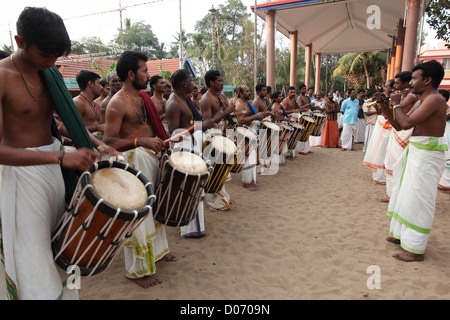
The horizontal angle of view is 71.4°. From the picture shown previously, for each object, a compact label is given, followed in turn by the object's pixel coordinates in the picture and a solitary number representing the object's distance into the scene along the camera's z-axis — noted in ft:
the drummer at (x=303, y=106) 31.35
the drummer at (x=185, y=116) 12.51
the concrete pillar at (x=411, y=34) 28.45
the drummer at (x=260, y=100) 24.78
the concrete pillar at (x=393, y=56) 52.64
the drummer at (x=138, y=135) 9.26
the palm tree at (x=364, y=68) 92.38
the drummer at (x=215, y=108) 16.74
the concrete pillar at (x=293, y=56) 45.88
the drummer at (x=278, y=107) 26.67
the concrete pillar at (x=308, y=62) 54.29
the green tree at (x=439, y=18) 29.66
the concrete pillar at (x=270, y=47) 37.81
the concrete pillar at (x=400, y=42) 40.09
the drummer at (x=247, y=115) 20.90
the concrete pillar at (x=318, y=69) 59.34
